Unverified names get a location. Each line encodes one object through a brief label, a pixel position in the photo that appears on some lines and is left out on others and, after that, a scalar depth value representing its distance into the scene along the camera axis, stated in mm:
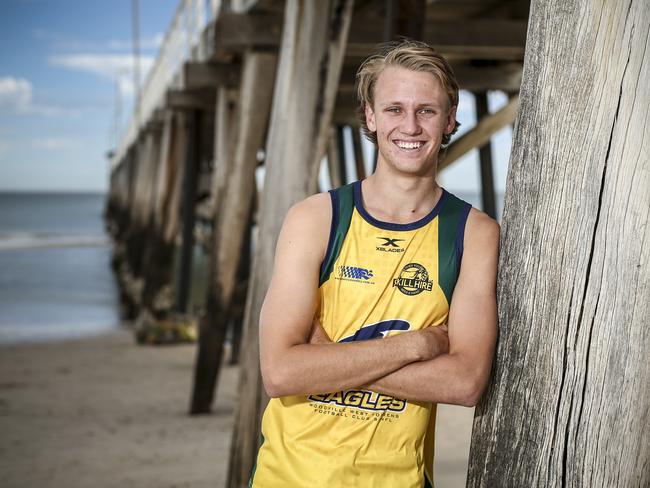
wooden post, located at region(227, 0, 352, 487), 3969
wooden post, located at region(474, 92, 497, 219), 9341
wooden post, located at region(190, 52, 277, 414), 5953
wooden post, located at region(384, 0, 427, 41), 3717
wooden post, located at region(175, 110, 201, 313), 10914
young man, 1830
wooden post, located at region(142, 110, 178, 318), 12383
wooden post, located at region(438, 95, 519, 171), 5129
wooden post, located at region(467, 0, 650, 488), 1601
